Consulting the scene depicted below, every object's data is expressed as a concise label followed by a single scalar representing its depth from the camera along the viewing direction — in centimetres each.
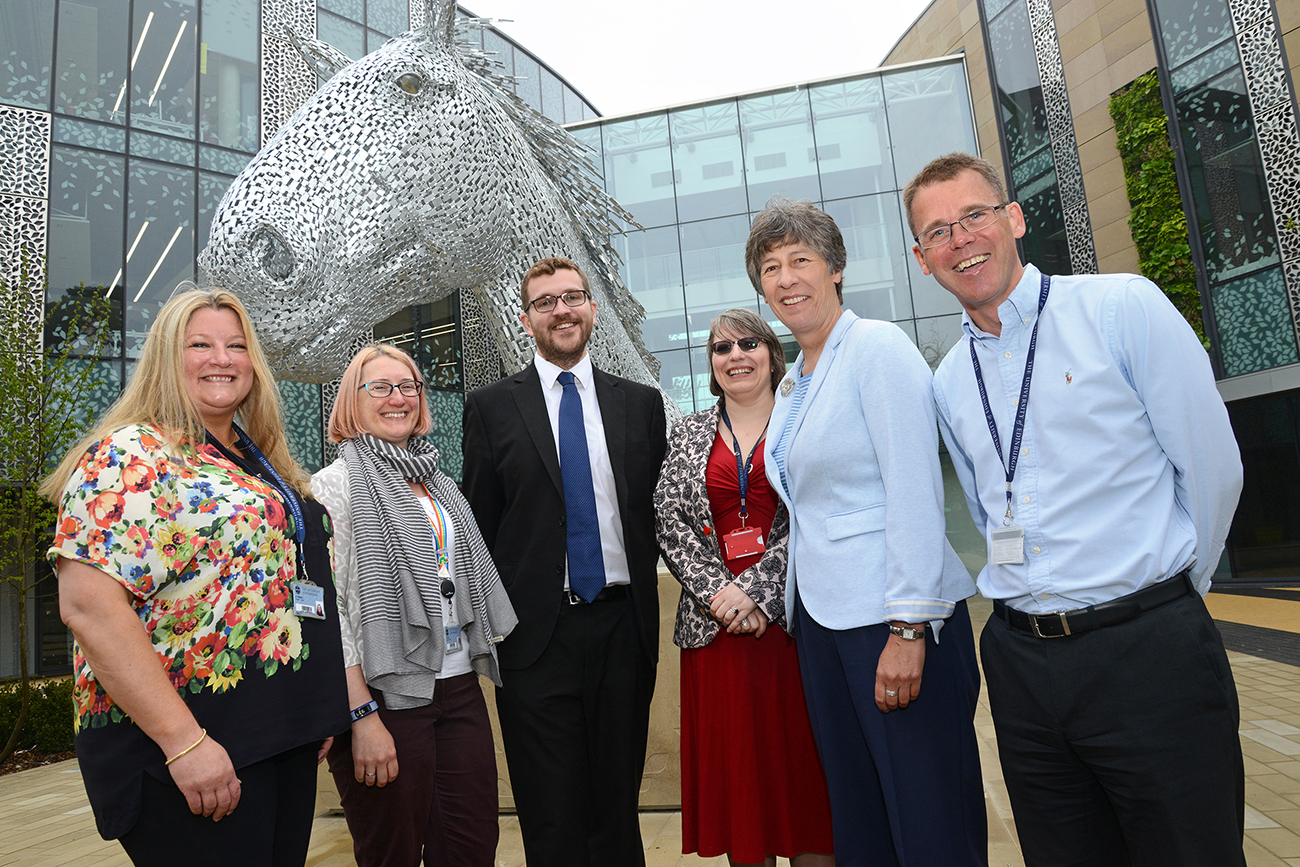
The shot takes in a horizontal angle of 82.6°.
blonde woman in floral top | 130
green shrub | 700
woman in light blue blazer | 160
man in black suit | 197
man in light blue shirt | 130
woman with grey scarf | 188
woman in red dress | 194
